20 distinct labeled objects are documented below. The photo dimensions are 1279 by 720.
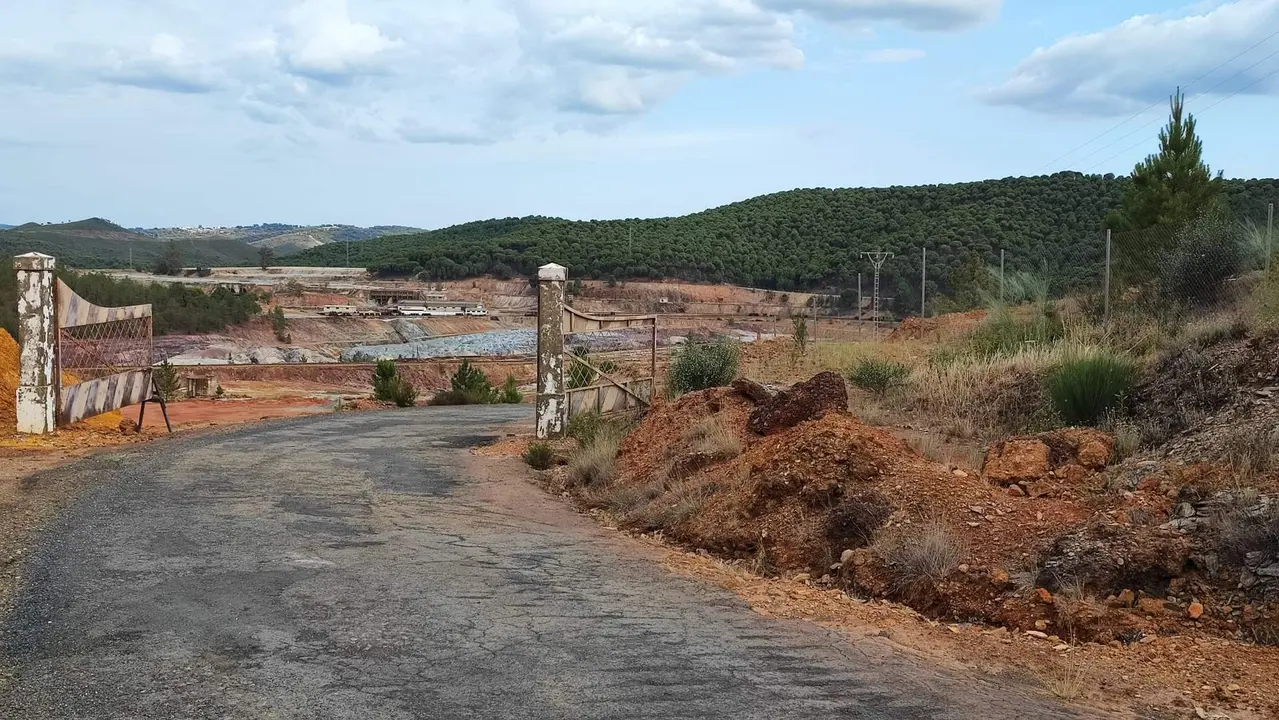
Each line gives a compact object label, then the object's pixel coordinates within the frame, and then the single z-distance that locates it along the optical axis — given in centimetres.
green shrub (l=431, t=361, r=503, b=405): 2713
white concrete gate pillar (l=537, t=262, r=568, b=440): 1498
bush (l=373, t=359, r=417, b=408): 2548
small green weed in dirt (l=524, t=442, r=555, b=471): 1341
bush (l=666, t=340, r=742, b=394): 1775
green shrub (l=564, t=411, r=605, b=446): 1394
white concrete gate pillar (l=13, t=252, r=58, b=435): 1454
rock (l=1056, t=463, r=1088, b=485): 866
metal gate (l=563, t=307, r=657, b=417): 1552
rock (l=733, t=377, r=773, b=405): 1240
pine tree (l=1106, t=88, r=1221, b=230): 3081
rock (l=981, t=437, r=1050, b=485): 882
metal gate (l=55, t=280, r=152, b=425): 1509
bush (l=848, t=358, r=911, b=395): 1616
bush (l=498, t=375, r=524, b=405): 2841
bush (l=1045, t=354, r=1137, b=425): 1153
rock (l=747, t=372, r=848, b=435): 1086
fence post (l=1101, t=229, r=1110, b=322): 1765
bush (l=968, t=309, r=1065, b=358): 1662
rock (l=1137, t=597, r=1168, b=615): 632
